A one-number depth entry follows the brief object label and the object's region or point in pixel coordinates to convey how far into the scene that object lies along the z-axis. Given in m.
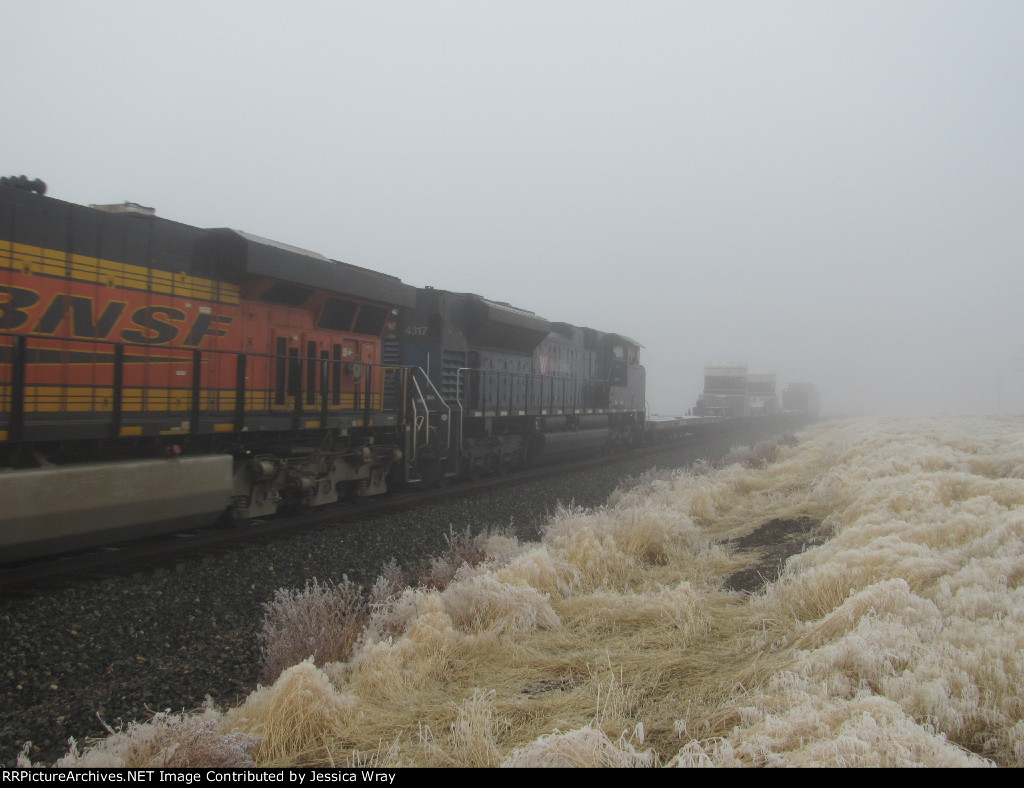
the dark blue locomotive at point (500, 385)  13.89
